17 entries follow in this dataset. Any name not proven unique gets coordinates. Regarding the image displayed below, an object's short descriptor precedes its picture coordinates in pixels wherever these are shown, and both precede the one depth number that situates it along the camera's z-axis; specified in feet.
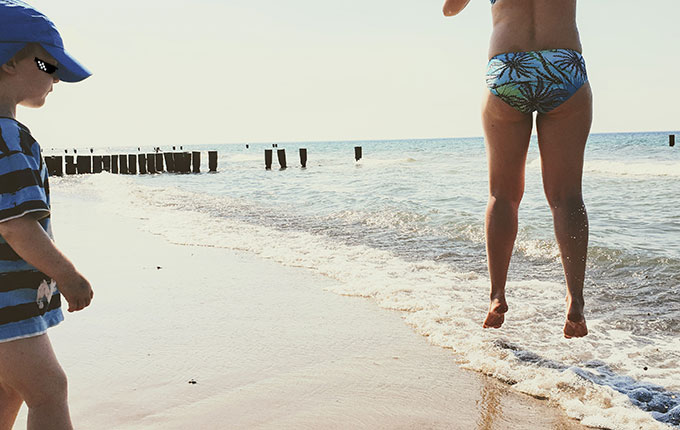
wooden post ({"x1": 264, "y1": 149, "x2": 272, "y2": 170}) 111.34
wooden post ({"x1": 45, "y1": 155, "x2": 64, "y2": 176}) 97.92
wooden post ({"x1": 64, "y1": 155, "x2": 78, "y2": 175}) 103.91
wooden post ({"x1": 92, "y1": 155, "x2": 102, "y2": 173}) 106.52
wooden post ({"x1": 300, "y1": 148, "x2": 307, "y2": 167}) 115.88
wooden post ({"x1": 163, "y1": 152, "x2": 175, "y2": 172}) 111.34
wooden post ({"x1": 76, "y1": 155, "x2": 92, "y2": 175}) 102.22
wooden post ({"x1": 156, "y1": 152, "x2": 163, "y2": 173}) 112.98
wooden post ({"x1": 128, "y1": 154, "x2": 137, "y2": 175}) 108.58
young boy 5.40
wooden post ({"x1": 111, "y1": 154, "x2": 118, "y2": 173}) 109.17
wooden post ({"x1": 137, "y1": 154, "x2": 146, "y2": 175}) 110.52
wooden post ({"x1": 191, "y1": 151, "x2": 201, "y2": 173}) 108.32
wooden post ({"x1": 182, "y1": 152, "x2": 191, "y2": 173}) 110.32
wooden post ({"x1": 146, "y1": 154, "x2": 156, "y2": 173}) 110.24
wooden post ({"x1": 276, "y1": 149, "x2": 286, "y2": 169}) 113.50
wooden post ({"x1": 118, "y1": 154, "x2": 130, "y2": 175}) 108.68
